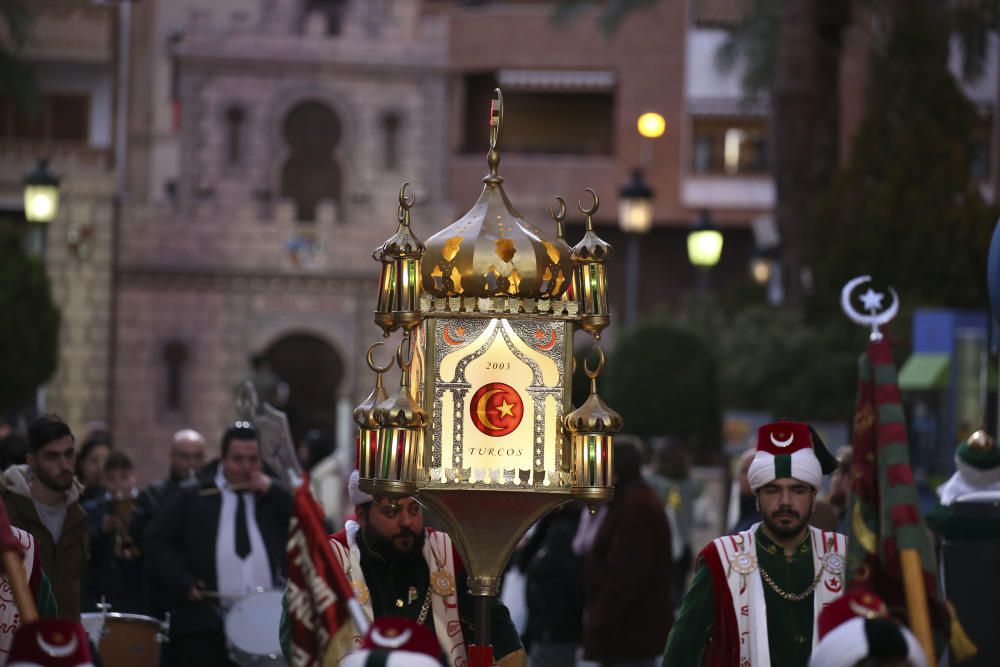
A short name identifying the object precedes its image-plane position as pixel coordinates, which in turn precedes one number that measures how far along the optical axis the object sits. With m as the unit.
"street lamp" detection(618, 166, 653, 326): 40.75
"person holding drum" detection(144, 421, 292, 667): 18.54
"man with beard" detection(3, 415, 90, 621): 15.73
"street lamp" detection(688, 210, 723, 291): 40.78
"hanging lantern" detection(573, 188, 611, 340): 11.91
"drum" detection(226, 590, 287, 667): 16.92
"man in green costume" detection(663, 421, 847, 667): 11.83
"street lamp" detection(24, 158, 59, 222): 36.70
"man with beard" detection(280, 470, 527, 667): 12.16
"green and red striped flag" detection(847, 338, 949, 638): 9.32
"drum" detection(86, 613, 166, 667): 17.51
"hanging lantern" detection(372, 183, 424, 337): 11.72
